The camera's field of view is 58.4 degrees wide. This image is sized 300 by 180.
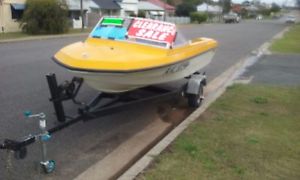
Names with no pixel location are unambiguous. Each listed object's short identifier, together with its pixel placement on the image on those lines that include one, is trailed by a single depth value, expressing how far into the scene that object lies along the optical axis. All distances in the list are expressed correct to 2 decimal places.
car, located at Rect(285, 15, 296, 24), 56.18
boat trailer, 3.09
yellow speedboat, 3.77
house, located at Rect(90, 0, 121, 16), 32.27
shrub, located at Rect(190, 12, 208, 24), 46.83
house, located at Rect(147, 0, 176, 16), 53.15
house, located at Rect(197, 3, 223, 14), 69.56
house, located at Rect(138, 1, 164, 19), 50.13
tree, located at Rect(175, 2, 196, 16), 55.22
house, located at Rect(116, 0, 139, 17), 38.47
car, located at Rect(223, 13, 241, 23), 53.55
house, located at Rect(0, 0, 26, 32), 22.16
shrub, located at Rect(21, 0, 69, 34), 19.63
